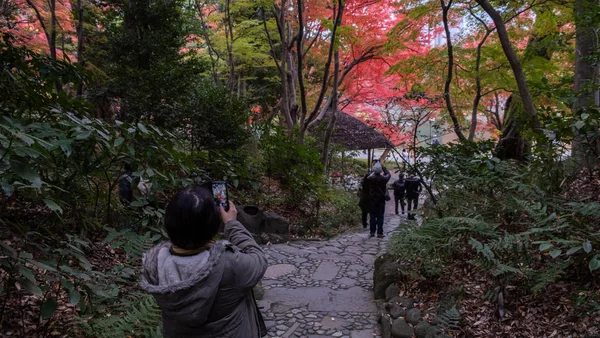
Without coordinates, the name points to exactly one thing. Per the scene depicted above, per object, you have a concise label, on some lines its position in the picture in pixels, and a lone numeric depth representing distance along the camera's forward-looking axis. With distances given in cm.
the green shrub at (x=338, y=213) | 942
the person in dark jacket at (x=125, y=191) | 643
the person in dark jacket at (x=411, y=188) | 1070
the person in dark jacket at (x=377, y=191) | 816
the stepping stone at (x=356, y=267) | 614
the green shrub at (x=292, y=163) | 905
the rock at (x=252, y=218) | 744
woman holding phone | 145
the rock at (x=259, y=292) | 482
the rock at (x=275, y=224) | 801
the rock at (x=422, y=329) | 341
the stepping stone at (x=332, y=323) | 402
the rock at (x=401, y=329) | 354
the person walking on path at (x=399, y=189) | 1116
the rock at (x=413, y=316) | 364
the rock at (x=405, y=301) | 399
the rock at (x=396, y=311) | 390
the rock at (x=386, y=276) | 460
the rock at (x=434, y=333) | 316
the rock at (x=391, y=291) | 440
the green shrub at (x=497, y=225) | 311
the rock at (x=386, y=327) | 373
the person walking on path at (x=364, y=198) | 846
